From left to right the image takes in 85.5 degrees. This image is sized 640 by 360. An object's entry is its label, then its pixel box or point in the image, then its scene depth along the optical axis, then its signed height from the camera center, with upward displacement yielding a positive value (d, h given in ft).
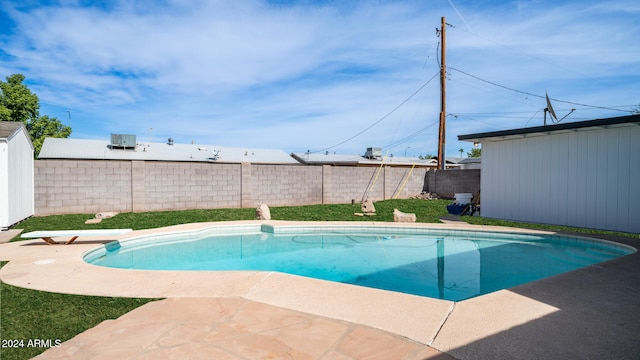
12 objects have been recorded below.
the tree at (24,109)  72.28 +14.60
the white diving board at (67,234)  22.58 -3.81
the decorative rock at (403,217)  36.88 -4.09
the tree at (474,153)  194.76 +15.10
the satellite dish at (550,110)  38.01 +7.78
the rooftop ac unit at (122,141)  65.41 +7.03
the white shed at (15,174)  28.53 +0.24
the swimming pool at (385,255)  19.79 -5.63
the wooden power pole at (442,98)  61.57 +14.67
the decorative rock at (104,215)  36.14 -3.94
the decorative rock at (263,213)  38.45 -3.89
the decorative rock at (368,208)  43.34 -3.68
